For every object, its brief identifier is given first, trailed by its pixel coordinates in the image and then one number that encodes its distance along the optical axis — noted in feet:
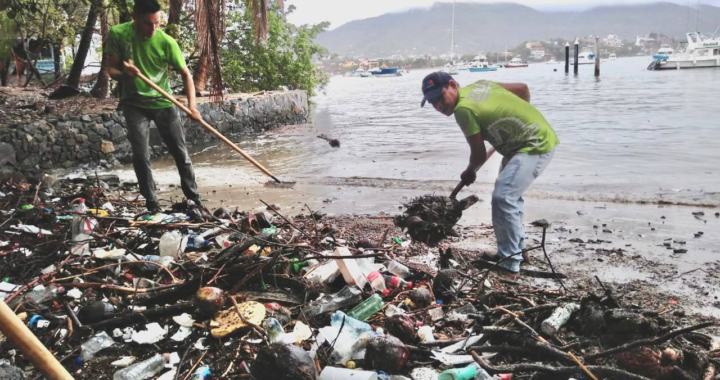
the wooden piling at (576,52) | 164.41
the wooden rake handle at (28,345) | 4.25
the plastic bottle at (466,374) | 6.91
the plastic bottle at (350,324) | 8.16
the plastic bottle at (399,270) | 10.95
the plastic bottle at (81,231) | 11.31
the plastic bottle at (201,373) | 7.18
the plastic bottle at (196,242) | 12.45
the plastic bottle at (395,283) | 10.37
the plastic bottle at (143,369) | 7.16
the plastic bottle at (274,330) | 8.09
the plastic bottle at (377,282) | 10.11
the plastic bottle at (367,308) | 8.88
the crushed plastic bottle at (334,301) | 8.94
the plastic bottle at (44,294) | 9.13
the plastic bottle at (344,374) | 6.82
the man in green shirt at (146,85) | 15.51
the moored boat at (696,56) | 166.91
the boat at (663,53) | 234.87
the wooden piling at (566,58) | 174.50
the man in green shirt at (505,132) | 12.07
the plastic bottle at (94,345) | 7.74
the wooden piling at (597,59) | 154.71
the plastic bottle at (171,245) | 11.73
